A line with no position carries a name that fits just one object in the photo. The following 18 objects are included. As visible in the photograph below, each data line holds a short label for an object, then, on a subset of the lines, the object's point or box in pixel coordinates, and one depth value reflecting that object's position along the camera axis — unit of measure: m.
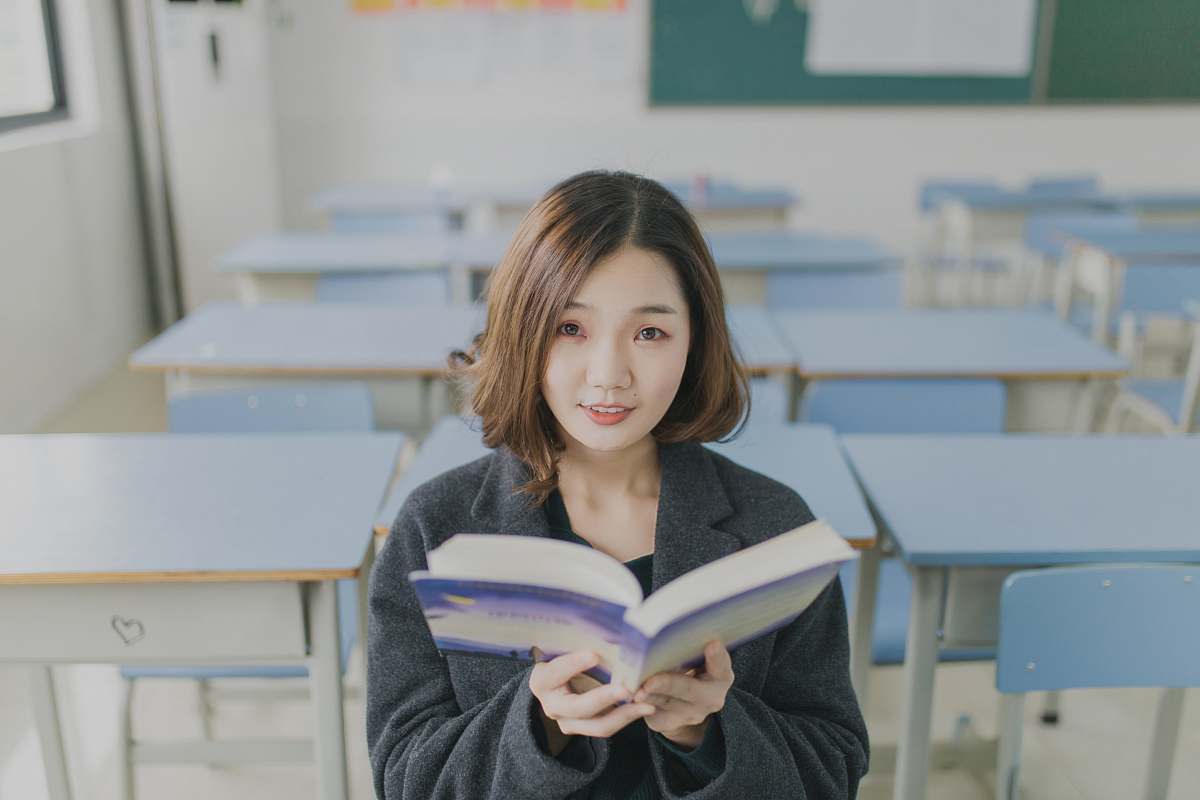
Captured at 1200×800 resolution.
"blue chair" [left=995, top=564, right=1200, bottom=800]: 1.33
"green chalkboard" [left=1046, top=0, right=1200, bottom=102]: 6.15
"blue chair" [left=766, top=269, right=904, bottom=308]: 3.22
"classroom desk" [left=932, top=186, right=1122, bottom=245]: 5.21
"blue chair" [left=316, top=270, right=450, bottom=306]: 3.18
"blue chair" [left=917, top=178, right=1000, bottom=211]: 5.64
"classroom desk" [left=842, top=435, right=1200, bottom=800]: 1.50
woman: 0.98
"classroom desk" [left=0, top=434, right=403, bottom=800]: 1.40
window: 4.37
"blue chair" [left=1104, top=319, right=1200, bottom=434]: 2.95
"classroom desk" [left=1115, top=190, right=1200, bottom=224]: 5.20
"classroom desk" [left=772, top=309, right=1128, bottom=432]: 2.36
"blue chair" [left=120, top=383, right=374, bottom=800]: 2.06
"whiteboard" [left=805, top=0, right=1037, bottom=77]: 6.14
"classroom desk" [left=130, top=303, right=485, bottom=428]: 2.41
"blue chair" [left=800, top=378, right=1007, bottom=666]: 2.18
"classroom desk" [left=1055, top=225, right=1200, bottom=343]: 3.72
